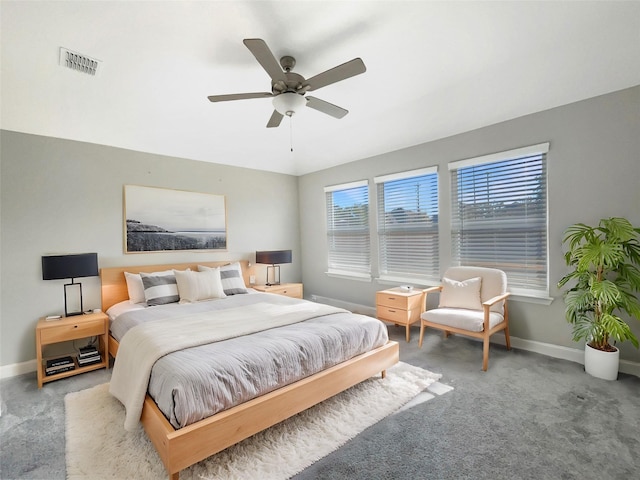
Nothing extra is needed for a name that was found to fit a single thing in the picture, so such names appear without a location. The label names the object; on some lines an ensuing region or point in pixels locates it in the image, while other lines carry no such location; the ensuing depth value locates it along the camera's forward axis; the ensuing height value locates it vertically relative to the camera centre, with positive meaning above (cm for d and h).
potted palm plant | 249 -52
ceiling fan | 199 +114
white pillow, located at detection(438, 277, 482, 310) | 343 -71
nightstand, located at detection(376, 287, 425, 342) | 369 -90
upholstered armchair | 299 -81
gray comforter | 171 -83
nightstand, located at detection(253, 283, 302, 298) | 470 -80
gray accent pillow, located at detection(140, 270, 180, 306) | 352 -56
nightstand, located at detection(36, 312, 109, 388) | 286 -88
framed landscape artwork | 395 +30
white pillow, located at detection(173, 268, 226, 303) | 365 -56
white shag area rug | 175 -133
